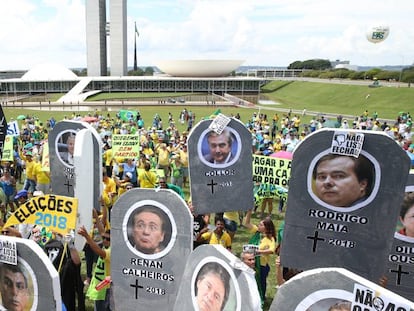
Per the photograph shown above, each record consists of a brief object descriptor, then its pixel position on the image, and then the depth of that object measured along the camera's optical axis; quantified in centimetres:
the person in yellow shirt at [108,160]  1339
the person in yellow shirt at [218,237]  612
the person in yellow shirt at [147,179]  1017
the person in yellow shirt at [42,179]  1096
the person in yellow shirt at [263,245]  600
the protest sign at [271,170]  884
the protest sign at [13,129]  1410
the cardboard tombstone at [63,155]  802
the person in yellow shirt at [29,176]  1125
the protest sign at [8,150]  1223
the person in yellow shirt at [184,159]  1288
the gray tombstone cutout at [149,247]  469
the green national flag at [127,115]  2943
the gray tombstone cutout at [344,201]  386
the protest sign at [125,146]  1234
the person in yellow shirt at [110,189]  900
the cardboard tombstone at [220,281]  315
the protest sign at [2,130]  922
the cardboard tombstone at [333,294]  253
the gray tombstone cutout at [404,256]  503
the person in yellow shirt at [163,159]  1383
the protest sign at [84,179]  653
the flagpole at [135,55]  12506
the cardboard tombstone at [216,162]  689
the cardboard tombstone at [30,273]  391
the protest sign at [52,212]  499
